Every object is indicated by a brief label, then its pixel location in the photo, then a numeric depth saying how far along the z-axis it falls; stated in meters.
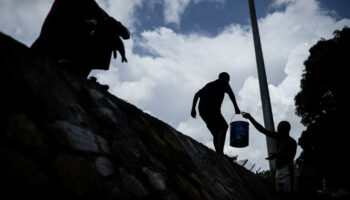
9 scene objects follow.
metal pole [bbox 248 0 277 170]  5.72
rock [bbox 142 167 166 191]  1.99
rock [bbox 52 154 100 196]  1.35
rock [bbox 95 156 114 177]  1.59
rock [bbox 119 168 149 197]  1.68
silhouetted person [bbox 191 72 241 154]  4.54
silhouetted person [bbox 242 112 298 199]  3.83
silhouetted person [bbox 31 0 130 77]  2.54
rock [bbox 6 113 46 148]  1.28
